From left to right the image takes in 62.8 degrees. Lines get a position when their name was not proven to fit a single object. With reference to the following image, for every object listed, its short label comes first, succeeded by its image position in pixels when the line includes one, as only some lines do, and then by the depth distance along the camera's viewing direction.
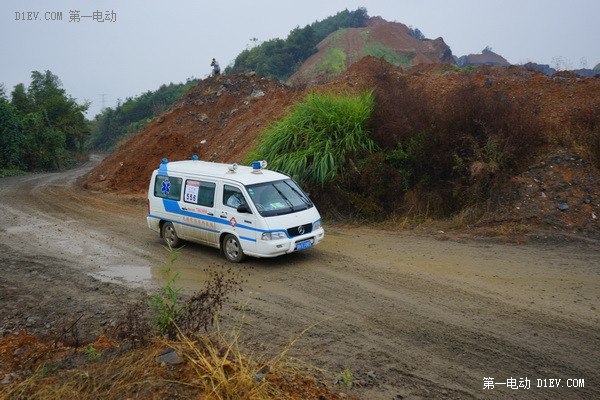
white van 9.64
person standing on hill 30.58
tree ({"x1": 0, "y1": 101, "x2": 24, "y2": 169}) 31.30
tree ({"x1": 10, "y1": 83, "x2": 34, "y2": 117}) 44.28
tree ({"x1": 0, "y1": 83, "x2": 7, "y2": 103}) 38.69
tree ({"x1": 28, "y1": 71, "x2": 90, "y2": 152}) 46.59
